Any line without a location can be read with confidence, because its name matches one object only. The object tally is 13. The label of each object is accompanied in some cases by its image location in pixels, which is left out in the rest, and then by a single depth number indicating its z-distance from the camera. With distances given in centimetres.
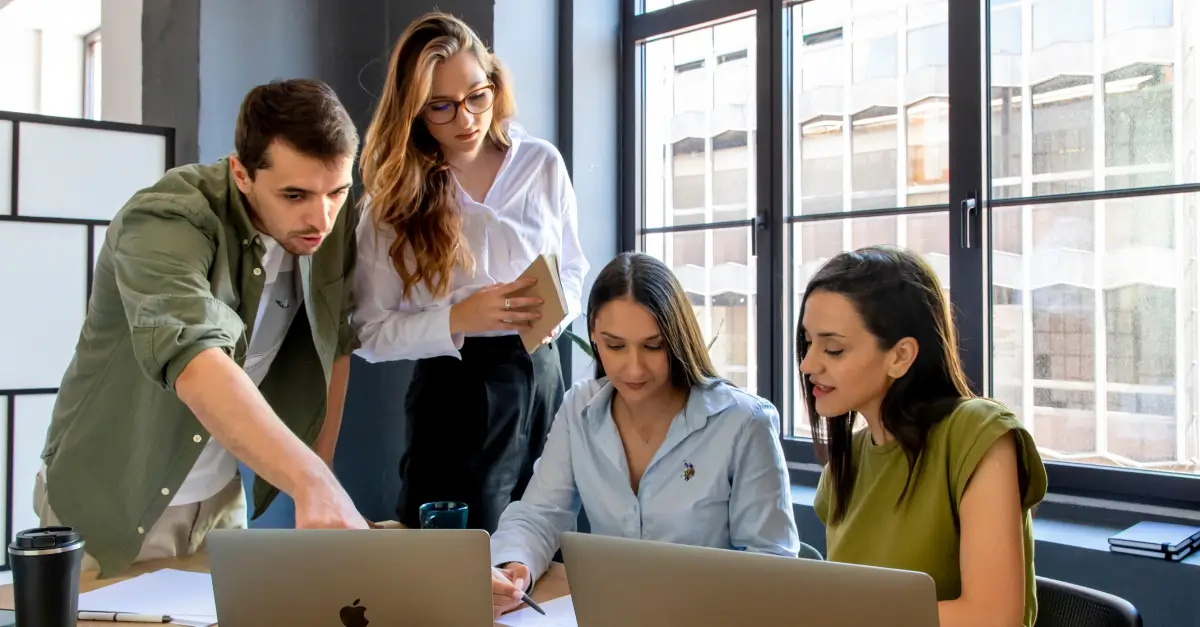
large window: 217
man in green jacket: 124
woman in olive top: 127
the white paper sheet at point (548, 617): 121
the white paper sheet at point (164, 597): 122
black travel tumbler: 105
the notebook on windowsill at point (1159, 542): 187
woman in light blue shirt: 156
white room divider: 259
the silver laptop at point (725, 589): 81
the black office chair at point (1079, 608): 116
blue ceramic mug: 126
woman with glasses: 173
